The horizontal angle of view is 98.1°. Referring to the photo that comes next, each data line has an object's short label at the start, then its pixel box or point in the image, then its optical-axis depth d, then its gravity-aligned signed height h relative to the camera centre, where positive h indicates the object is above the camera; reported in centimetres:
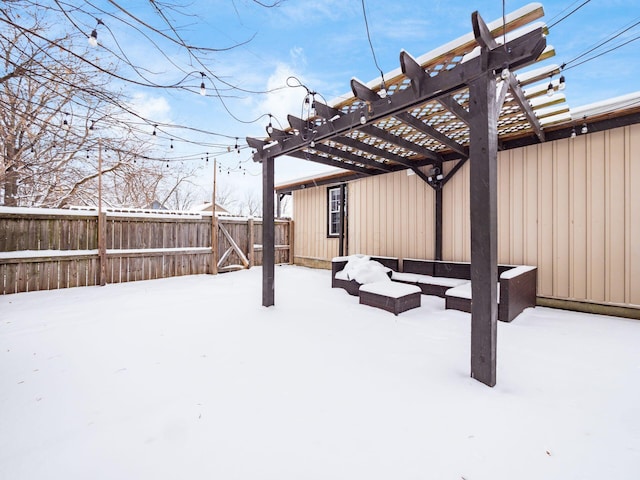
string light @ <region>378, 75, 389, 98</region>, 258 +140
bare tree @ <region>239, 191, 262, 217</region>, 2730 +367
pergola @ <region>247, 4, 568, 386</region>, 207 +137
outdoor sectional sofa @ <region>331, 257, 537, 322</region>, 361 -72
